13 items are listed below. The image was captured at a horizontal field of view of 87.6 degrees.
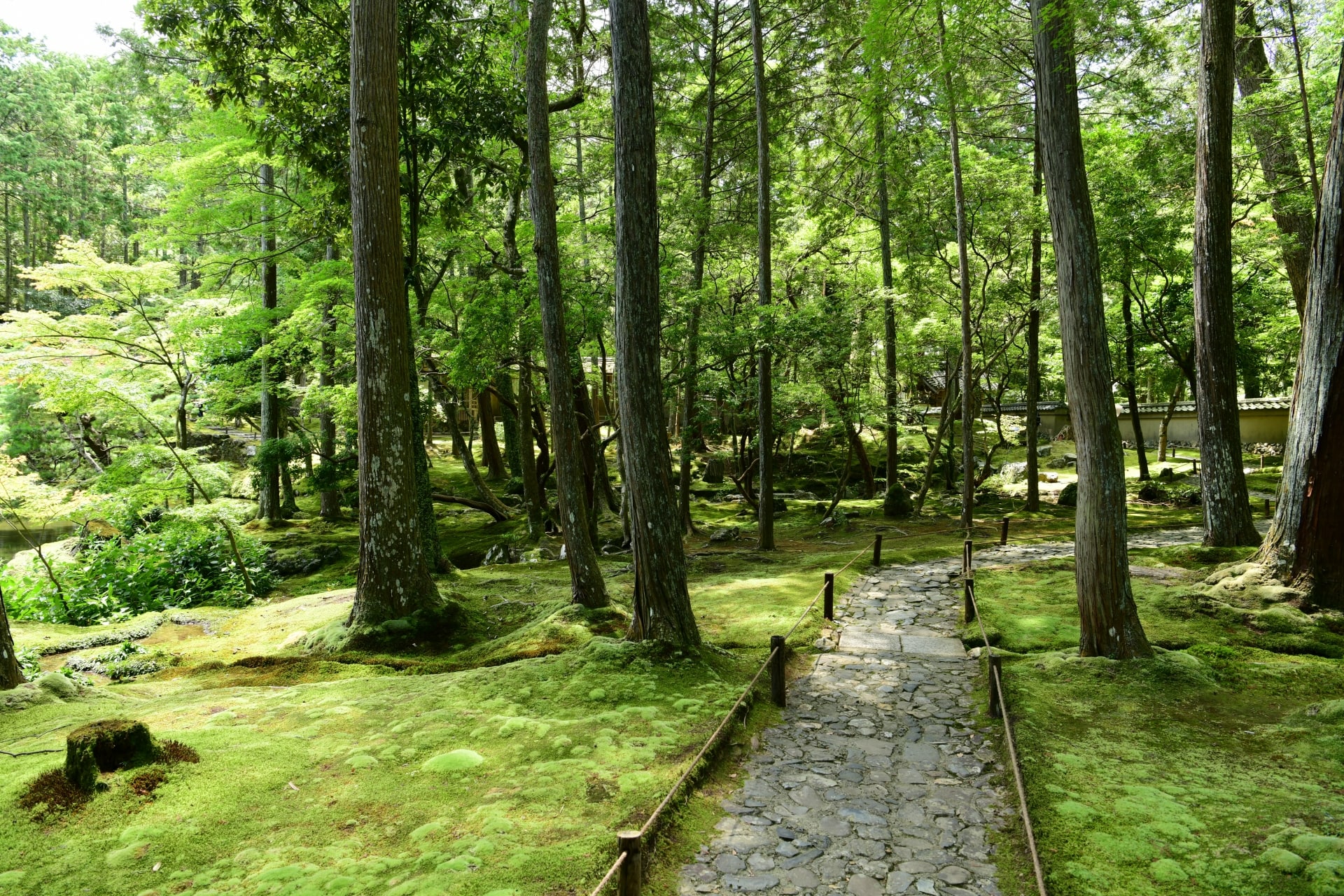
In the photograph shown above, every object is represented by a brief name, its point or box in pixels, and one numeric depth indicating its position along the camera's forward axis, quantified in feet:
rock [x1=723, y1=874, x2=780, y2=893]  11.49
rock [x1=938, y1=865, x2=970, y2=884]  11.77
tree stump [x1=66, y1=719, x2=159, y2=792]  12.41
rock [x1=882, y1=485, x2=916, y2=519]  62.75
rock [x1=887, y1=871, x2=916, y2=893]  11.51
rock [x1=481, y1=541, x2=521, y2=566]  49.39
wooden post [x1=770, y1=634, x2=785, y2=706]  19.80
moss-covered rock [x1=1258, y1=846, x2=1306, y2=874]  10.68
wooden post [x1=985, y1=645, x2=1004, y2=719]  18.04
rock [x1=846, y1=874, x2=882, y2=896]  11.44
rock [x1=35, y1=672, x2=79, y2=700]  17.83
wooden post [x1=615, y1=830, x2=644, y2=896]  9.36
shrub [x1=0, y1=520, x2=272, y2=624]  34.06
